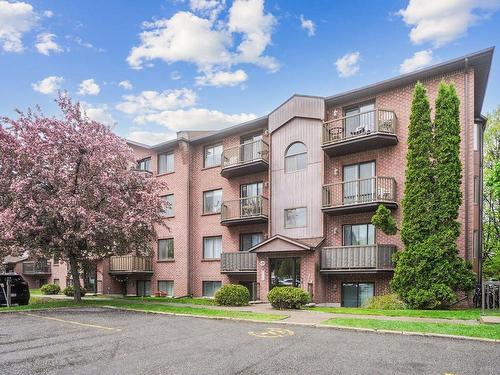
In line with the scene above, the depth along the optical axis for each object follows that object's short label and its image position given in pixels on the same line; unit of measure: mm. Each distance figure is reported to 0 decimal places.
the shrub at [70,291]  30294
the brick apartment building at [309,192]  18469
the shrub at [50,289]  33500
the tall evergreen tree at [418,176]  16469
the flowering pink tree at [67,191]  17875
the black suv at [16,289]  21094
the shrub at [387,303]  16500
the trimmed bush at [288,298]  16828
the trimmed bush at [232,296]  18516
